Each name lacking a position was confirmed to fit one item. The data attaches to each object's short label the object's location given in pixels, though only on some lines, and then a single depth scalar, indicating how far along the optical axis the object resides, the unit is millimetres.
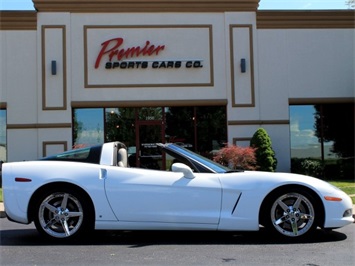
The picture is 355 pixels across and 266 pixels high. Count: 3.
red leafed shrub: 14490
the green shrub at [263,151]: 14984
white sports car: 5664
